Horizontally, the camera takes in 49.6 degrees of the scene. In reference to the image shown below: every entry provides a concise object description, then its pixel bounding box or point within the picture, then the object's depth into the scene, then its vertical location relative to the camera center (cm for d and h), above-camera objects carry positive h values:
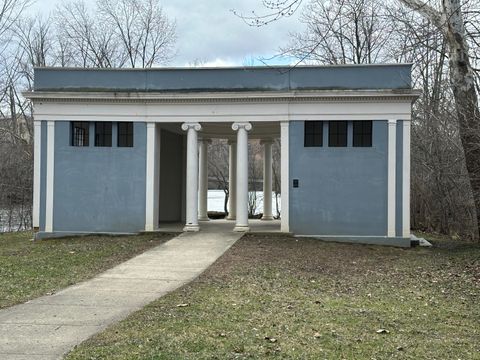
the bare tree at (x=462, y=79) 1387 +319
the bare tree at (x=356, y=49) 3092 +864
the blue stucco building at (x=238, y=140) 1702 +160
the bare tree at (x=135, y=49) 3934 +1049
